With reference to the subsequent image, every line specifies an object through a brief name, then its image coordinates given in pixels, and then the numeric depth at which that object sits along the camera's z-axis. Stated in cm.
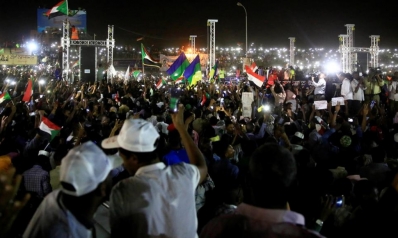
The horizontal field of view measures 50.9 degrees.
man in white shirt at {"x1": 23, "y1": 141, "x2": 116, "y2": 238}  217
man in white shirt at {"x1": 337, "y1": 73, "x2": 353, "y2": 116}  1327
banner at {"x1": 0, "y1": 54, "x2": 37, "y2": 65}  3481
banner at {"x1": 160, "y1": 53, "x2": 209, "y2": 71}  3284
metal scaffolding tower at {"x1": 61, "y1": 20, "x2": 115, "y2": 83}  2719
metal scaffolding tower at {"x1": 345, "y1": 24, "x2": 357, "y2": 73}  3199
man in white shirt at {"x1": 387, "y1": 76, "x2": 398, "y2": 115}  1336
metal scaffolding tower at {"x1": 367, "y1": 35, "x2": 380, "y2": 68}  3609
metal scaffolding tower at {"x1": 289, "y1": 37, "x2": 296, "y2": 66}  3972
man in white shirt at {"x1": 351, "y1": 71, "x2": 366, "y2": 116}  1322
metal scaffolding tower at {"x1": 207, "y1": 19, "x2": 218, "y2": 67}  2972
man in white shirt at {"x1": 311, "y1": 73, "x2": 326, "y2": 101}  1606
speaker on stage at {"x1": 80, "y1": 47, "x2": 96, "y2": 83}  3098
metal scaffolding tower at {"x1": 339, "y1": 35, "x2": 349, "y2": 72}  3266
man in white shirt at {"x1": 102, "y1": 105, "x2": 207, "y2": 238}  249
